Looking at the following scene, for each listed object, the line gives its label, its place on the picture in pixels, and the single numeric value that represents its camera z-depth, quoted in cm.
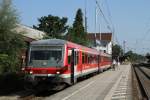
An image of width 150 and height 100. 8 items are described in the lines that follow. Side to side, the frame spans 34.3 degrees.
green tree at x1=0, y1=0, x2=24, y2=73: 1402
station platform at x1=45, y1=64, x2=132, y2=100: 1131
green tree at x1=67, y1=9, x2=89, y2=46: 3127
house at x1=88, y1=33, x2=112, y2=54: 7768
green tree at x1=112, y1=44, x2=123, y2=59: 7064
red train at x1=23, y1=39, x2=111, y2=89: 1236
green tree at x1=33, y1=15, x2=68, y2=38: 4402
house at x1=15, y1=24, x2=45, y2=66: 1522
